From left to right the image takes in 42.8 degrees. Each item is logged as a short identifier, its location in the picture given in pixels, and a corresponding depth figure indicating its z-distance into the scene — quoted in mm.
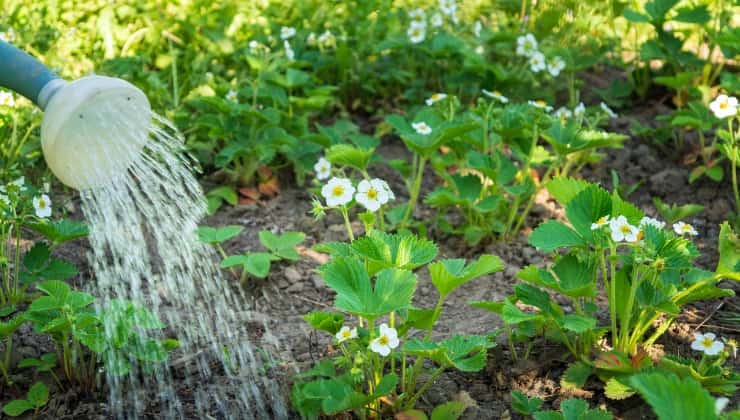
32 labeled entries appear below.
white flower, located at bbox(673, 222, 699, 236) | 2223
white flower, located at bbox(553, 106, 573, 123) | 2947
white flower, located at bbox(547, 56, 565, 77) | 3350
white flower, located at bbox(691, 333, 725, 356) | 1939
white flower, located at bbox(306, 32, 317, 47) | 3665
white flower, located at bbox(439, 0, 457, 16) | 3729
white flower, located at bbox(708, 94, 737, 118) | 2664
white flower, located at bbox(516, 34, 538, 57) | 3424
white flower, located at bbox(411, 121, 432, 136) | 2709
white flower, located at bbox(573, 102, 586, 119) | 2961
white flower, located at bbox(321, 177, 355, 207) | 2162
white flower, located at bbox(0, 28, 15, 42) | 3177
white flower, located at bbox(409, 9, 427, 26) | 3671
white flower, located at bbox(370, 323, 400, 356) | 1835
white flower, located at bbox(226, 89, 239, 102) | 3146
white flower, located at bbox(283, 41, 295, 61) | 3450
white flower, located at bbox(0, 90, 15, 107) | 2801
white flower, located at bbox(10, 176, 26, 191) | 2324
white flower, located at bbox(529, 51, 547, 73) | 3377
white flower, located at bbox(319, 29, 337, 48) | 3666
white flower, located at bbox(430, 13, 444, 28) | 3621
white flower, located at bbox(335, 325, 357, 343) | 1858
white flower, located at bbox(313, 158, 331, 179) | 2803
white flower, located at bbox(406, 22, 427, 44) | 3594
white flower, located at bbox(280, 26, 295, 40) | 3613
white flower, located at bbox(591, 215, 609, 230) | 1908
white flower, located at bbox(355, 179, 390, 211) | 2195
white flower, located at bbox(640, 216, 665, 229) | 1975
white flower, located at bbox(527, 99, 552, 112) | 2730
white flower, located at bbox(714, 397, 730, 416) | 1474
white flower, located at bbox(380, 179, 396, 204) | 2208
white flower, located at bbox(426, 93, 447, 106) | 2931
